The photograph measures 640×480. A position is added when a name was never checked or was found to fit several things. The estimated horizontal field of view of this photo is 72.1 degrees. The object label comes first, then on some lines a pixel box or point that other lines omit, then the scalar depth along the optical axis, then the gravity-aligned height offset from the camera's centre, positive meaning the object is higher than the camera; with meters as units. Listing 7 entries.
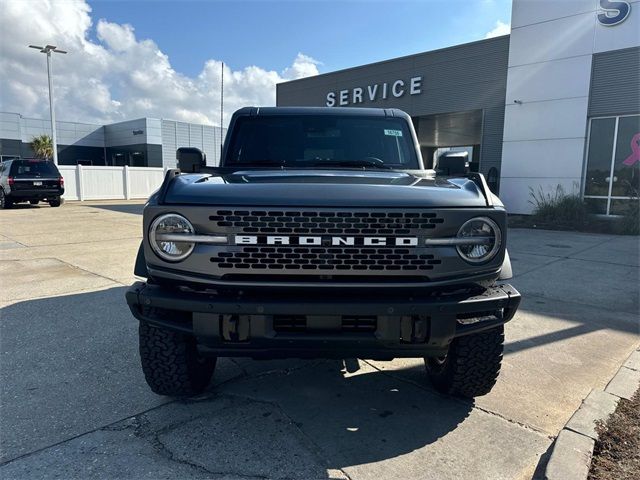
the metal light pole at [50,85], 22.81 +5.09
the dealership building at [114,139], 39.91 +4.07
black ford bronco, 2.10 -0.39
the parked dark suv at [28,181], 16.25 -0.06
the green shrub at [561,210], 12.88 -0.50
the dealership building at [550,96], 12.95 +3.30
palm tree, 40.28 +3.12
